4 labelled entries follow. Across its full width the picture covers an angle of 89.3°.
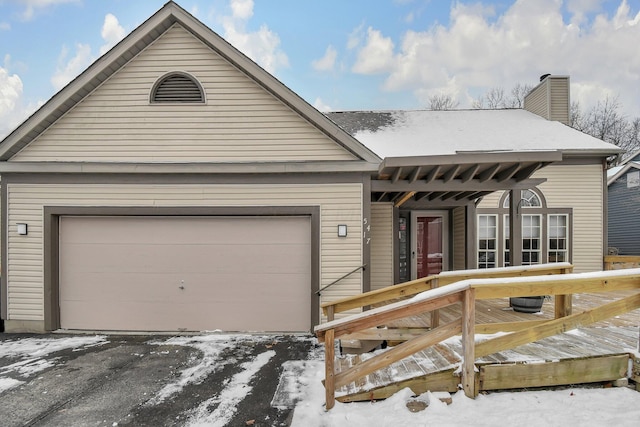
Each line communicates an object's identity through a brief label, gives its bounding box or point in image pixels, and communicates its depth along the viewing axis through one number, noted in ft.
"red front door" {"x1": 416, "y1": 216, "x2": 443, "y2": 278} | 30.96
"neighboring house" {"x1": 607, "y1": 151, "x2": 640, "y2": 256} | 39.86
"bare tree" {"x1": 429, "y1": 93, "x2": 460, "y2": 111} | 81.25
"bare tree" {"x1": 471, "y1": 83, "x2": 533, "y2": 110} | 80.59
